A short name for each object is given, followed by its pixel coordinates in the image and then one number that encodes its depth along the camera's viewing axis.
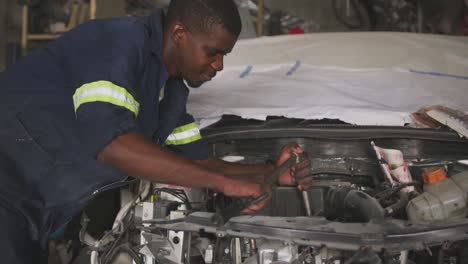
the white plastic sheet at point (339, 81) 2.21
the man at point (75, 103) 1.60
